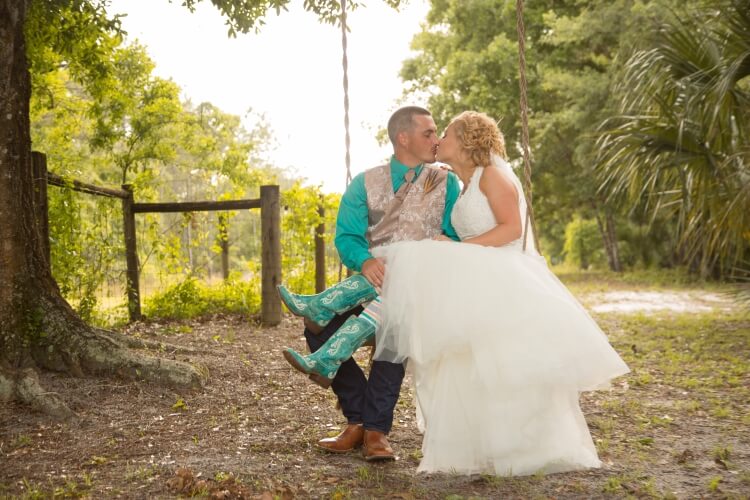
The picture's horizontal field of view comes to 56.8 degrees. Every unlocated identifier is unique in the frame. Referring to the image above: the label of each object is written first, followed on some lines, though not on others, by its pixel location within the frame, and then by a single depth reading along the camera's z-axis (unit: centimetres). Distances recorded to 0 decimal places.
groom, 373
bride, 316
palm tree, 727
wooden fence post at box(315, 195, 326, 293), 917
